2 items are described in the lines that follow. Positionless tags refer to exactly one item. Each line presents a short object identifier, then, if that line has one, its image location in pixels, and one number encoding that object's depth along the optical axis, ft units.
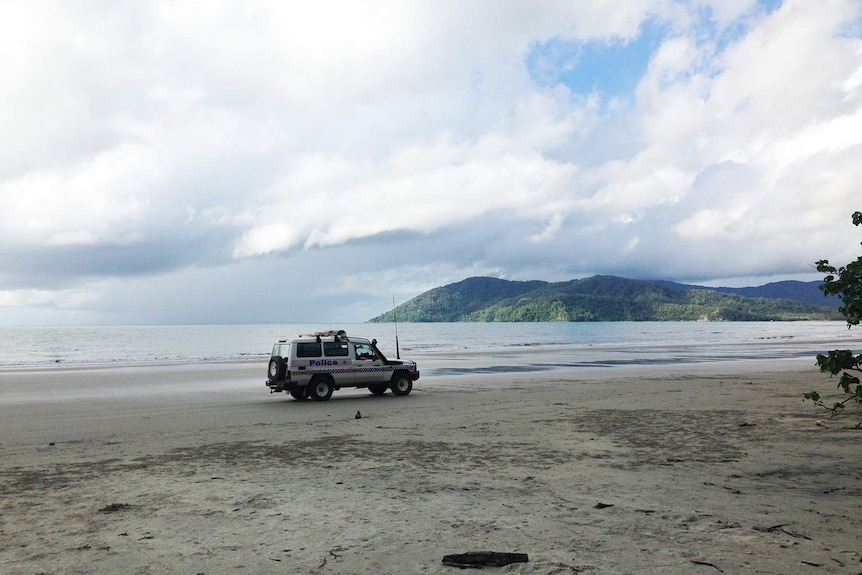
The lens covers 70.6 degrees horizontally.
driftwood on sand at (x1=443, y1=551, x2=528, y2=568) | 19.70
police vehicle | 74.49
